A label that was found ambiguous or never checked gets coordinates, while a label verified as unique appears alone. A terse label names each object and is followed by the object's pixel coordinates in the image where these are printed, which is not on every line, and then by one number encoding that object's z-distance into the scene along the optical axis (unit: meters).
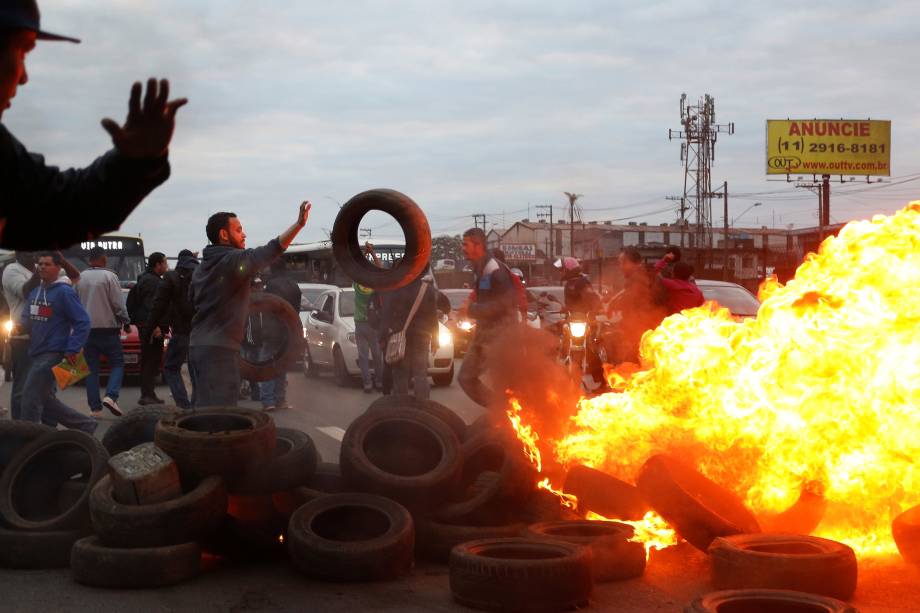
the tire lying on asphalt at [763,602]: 4.95
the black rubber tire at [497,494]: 6.88
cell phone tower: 88.75
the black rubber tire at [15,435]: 7.62
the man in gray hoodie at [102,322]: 14.63
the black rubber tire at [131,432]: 7.89
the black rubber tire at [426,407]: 7.86
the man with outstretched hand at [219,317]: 8.22
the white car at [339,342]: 18.94
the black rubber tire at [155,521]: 6.11
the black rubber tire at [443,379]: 19.05
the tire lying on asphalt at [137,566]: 6.00
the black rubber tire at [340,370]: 19.44
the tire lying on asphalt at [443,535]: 6.57
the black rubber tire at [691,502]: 6.27
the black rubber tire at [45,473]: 7.07
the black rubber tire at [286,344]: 10.45
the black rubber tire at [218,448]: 6.53
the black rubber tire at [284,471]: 6.67
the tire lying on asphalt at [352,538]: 6.04
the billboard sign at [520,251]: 109.81
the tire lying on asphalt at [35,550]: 6.61
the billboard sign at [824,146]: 67.19
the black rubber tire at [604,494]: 6.76
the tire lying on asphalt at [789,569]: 5.54
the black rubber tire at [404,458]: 6.87
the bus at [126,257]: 32.12
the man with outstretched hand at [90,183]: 2.64
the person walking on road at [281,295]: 15.32
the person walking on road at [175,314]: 14.40
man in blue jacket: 11.05
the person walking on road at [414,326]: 12.39
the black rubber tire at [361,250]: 8.77
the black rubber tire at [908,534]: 5.84
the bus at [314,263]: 38.09
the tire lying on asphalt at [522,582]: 5.52
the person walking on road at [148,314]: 15.45
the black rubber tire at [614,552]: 6.07
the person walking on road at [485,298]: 11.31
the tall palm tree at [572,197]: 78.68
